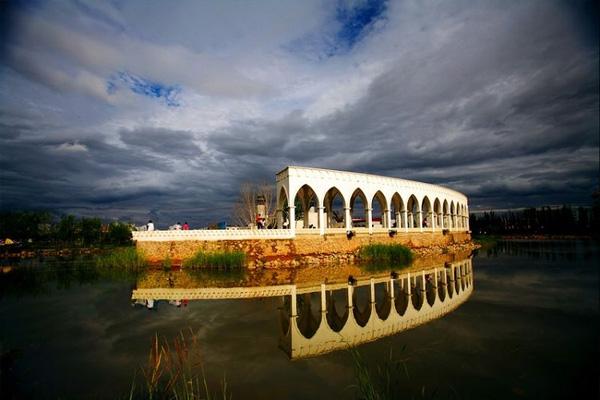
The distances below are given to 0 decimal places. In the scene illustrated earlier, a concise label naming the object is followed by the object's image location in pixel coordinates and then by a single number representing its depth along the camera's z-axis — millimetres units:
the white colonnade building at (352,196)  20484
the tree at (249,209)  32125
